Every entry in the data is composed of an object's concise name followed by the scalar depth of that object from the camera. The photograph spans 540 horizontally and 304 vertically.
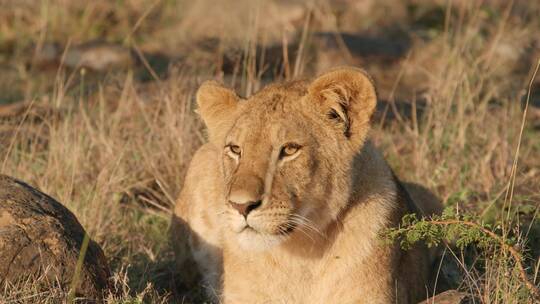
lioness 8.97
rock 9.01
